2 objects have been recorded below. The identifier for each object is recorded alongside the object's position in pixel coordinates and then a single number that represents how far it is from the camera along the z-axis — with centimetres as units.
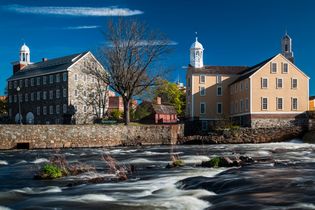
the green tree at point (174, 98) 9250
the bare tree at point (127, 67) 4831
